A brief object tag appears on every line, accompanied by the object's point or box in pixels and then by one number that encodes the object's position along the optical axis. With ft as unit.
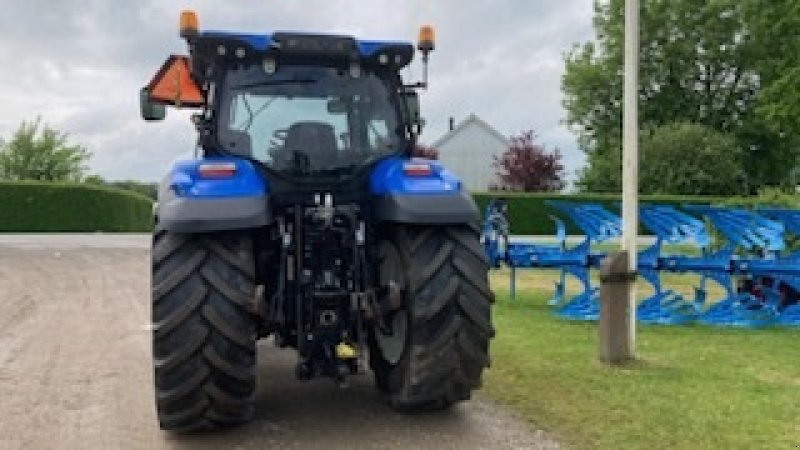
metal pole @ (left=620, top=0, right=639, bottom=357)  25.27
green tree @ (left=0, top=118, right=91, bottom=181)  148.46
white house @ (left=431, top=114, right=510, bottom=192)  202.28
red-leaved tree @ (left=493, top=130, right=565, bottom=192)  147.13
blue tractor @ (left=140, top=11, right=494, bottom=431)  17.67
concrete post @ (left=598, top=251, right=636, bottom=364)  25.46
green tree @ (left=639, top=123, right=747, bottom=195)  132.46
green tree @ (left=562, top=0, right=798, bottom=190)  155.94
